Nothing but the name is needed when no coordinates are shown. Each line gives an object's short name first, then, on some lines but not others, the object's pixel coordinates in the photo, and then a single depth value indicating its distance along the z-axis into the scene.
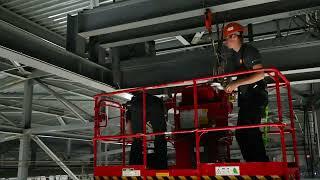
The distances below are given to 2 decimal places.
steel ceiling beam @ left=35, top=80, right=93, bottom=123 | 12.29
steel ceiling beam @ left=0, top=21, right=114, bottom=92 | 6.03
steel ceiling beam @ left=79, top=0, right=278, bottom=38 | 5.88
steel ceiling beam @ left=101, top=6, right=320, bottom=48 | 6.50
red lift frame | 5.07
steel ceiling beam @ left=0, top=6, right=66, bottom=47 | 6.68
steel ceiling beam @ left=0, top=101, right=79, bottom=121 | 16.44
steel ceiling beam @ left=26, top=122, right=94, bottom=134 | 12.25
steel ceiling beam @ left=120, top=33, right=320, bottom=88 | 7.28
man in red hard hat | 5.78
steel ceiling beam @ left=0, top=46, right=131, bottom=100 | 6.07
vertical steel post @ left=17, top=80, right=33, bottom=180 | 12.13
